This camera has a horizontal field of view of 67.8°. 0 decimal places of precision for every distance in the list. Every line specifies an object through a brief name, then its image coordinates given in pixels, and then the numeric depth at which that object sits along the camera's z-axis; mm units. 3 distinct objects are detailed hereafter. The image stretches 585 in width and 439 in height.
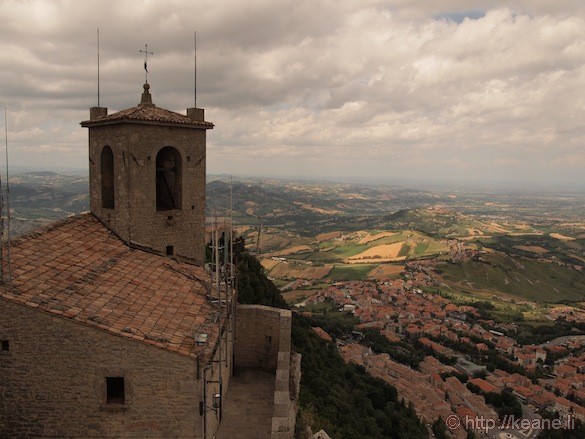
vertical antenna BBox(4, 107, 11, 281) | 8256
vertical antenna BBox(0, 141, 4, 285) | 8478
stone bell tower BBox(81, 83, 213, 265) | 12930
